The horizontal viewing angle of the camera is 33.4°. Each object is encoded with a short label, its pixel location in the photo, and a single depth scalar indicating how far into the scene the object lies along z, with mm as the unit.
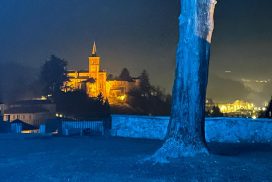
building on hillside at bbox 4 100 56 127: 79562
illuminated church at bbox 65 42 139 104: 120875
